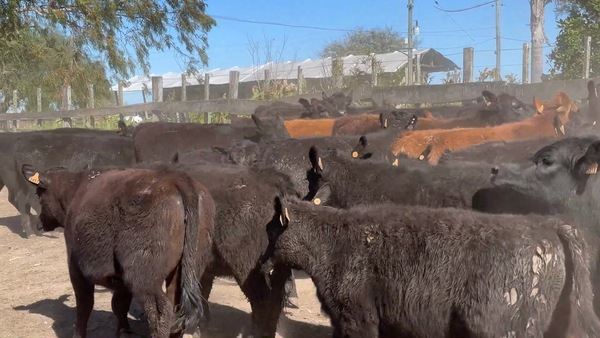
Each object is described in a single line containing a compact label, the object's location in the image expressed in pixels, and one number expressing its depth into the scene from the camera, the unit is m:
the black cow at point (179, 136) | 11.12
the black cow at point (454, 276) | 3.94
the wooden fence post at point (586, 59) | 12.64
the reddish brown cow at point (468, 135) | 7.86
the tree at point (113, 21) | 13.27
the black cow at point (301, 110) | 13.02
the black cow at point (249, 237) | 5.62
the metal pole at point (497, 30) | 27.60
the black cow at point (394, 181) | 5.80
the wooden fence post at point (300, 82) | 18.70
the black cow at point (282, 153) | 7.91
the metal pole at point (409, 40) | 19.45
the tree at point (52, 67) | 14.62
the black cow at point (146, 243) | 5.17
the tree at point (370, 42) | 52.91
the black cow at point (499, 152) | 6.80
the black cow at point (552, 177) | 5.35
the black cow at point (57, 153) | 10.77
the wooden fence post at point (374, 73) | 16.94
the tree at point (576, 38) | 17.02
